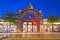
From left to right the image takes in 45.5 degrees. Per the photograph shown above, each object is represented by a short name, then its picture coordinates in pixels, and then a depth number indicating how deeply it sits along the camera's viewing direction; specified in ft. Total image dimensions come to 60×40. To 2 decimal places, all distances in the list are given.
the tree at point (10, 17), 64.51
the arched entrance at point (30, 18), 60.58
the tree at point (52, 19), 67.64
